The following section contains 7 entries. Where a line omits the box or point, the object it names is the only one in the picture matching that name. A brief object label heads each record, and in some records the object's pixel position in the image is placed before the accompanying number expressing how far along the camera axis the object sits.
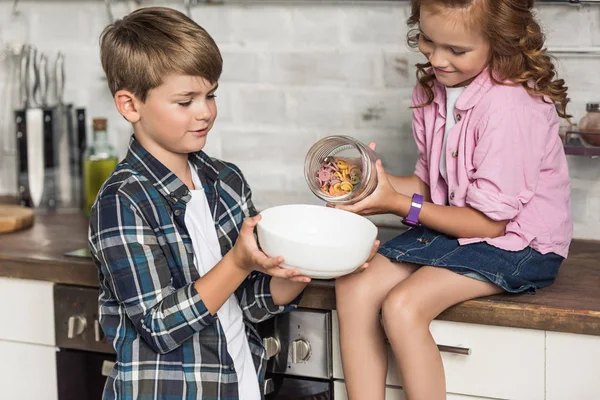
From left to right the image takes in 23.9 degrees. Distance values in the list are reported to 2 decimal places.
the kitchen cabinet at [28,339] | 2.29
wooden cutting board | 2.47
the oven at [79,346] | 2.25
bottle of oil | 2.59
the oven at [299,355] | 2.14
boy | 1.93
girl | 1.98
